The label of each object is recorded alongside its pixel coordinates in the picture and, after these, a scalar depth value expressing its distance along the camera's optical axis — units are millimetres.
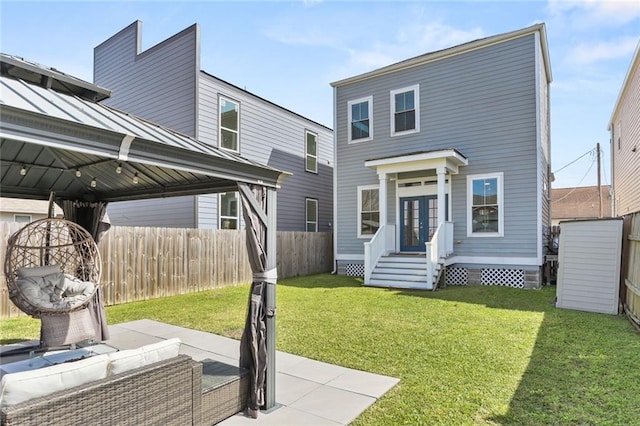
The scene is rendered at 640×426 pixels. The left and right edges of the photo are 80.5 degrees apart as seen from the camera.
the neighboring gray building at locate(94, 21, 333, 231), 11227
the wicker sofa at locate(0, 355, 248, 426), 1936
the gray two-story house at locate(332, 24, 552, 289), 10156
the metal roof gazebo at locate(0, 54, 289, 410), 2213
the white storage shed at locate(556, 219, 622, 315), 7156
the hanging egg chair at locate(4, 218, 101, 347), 4414
